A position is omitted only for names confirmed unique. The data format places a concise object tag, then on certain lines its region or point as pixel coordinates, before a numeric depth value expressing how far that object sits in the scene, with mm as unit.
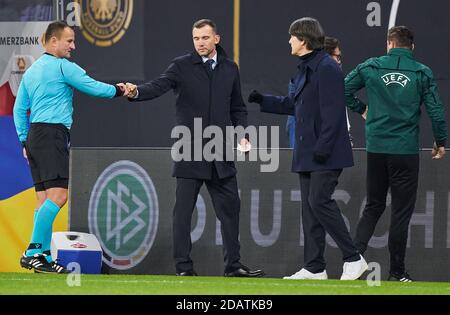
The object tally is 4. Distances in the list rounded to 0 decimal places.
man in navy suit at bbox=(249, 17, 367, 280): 17937
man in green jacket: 18922
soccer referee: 18656
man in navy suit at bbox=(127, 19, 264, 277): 19047
